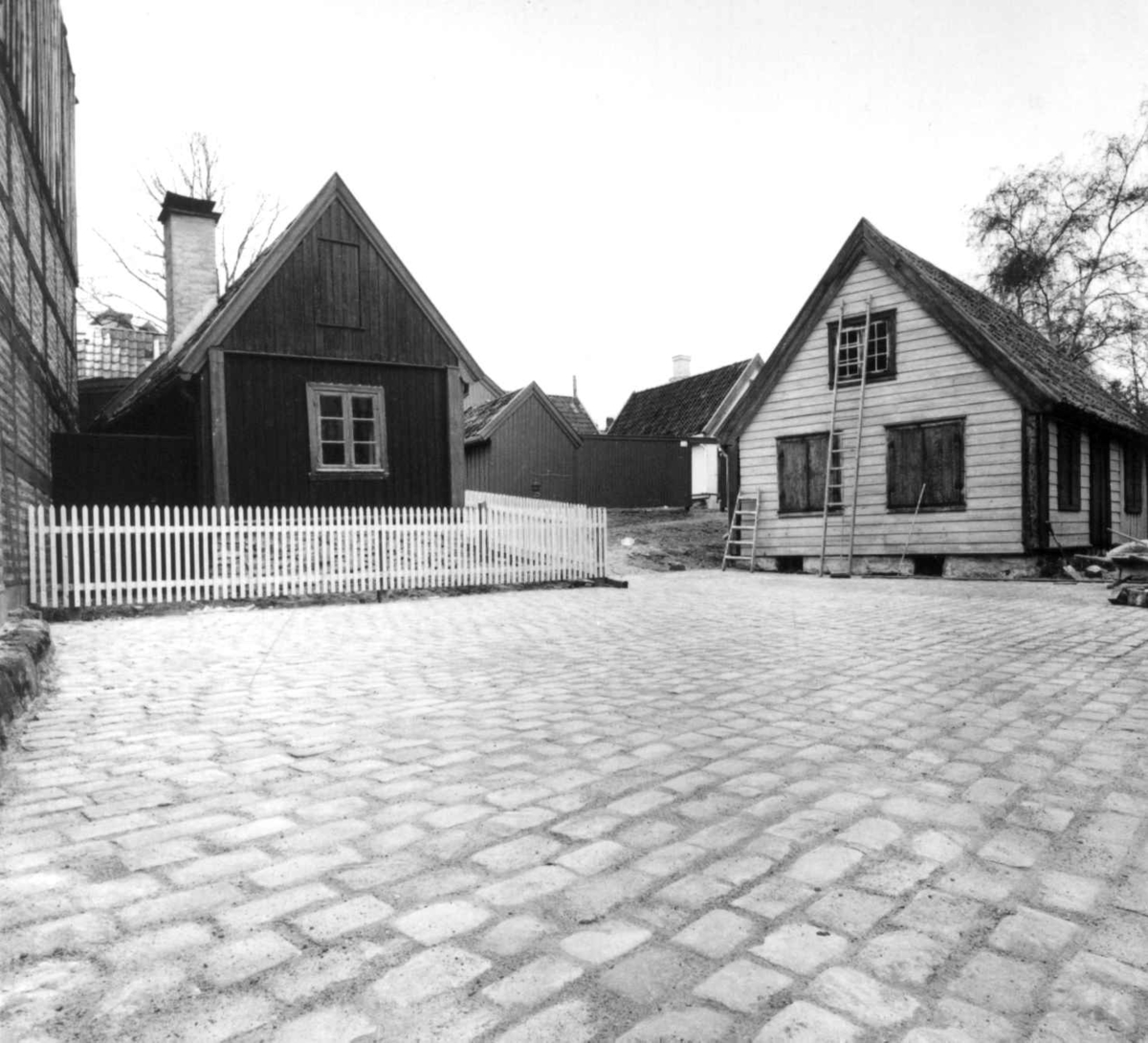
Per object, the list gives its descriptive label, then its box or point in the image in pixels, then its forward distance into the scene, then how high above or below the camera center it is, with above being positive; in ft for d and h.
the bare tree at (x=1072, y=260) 84.48 +24.63
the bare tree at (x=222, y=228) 92.53 +32.07
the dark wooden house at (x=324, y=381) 48.39 +7.50
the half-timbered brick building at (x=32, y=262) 26.66 +10.66
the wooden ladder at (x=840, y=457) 51.03 +2.37
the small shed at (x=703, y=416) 110.11 +11.29
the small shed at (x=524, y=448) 94.43 +5.92
